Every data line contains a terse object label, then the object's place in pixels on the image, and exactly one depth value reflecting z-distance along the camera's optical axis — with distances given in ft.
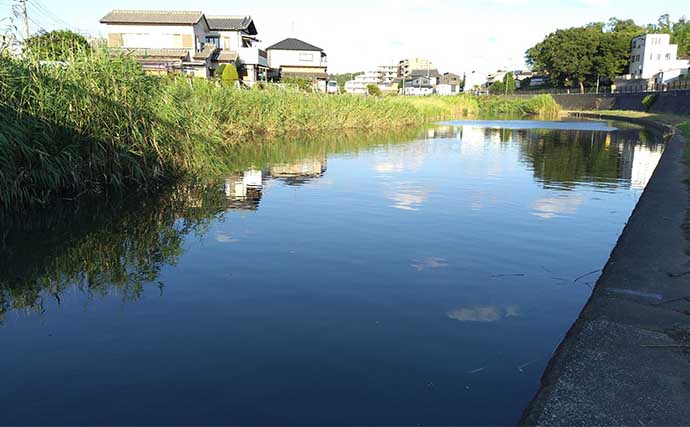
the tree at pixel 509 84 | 306.96
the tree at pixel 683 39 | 287.01
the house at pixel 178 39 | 142.92
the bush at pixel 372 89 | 182.87
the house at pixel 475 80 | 462.19
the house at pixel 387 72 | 519.73
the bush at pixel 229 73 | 118.32
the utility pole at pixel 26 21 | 29.93
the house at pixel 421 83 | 403.24
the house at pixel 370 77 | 510.42
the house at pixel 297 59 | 211.41
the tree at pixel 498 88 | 328.66
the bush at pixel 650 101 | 153.58
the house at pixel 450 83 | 406.41
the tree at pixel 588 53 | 233.35
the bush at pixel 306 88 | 90.99
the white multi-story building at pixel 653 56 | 235.81
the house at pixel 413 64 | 547.49
